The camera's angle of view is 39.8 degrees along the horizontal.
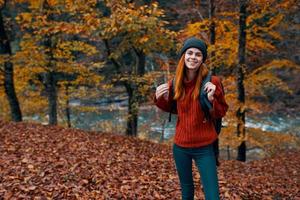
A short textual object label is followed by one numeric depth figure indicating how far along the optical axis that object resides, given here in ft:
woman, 15.03
